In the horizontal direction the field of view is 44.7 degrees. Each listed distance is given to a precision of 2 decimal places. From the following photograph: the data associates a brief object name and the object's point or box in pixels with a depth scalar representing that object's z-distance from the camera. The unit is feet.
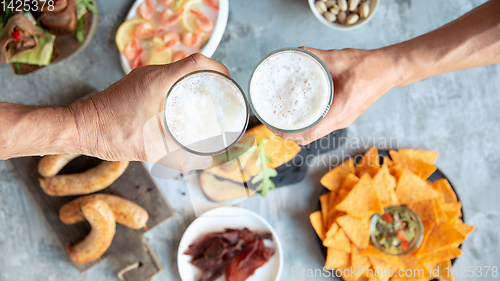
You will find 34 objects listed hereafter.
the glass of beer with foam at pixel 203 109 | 2.58
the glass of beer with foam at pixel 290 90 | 2.61
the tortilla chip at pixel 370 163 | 3.37
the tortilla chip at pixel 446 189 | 3.36
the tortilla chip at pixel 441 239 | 3.26
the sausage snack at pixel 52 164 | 3.31
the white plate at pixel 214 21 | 3.35
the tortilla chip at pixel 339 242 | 3.30
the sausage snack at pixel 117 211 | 3.36
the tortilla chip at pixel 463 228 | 3.31
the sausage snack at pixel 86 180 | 3.32
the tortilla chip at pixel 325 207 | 3.38
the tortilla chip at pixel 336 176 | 3.37
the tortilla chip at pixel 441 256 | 3.28
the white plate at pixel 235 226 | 3.44
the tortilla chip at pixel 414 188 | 3.30
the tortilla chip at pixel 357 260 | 3.32
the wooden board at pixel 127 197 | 3.45
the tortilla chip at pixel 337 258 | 3.35
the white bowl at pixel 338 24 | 3.30
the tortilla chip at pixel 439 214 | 3.31
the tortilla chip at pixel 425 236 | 3.31
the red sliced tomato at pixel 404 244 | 3.34
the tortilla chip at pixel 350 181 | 3.32
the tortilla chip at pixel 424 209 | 3.32
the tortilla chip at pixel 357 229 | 3.30
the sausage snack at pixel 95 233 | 3.29
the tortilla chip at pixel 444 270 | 3.31
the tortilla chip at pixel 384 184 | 3.31
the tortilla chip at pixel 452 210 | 3.30
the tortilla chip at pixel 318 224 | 3.36
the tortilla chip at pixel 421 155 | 3.38
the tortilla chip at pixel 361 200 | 3.27
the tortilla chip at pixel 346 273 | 3.36
